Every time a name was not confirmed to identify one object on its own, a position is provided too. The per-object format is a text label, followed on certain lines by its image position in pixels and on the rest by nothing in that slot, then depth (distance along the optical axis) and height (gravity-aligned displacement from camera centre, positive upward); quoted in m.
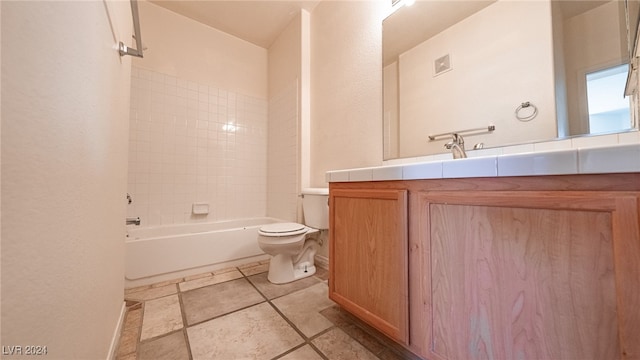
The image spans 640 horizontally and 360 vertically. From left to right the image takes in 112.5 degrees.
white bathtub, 1.59 -0.53
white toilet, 1.57 -0.42
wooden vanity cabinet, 0.46 -0.22
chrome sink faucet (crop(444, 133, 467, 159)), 1.07 +0.19
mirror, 0.86 +0.57
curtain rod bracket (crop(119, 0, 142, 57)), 0.98 +0.70
